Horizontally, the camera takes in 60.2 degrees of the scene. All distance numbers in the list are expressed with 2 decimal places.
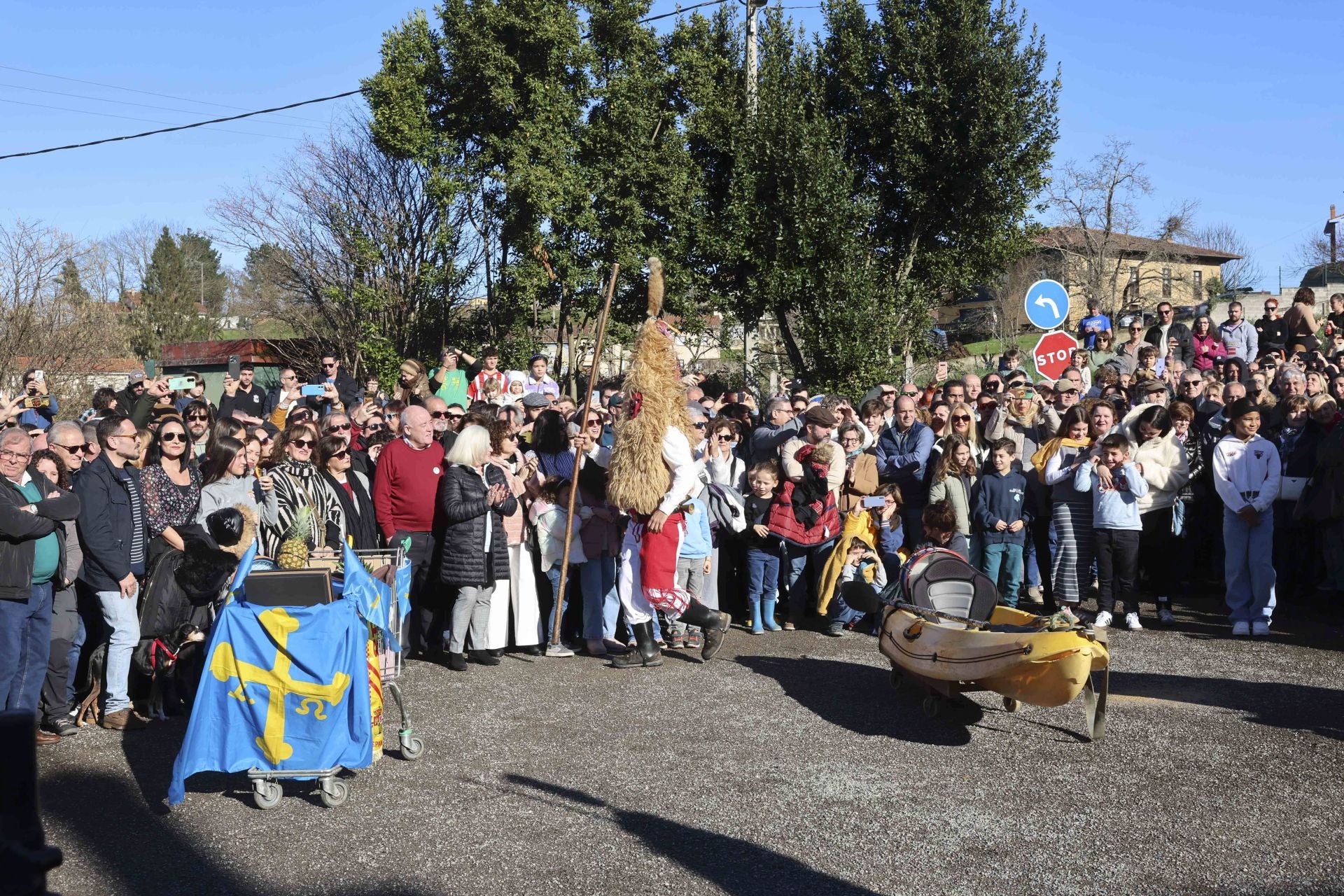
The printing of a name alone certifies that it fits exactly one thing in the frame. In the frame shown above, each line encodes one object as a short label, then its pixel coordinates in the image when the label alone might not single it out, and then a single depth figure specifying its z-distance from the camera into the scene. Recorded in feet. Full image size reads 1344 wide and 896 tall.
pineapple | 20.45
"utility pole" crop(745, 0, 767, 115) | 67.00
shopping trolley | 21.03
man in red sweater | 28.86
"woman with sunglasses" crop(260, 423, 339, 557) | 23.12
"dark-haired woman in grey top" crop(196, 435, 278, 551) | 25.38
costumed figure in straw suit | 27.55
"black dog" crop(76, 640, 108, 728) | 23.67
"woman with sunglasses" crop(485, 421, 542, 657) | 30.22
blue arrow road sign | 43.75
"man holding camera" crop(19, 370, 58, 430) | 42.57
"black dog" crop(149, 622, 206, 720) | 23.93
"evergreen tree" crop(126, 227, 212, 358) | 142.41
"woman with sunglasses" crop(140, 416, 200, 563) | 24.81
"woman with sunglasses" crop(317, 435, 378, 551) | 24.81
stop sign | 43.47
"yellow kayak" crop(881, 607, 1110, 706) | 20.11
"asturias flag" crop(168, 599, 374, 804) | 18.56
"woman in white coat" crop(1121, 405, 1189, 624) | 33.30
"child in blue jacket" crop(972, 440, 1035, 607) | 33.68
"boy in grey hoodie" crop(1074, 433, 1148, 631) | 32.24
